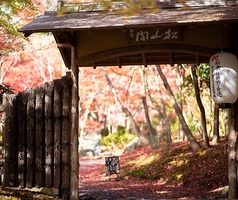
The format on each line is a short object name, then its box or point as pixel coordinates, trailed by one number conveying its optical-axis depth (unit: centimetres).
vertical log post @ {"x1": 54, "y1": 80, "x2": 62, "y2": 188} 814
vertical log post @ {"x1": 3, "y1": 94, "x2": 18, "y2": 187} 854
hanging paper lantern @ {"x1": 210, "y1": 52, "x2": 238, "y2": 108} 754
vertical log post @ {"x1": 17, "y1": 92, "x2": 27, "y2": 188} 847
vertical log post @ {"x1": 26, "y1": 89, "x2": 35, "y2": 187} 839
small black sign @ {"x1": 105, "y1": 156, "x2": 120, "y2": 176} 1448
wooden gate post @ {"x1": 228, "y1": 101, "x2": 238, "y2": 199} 808
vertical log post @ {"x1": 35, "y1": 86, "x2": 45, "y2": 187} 829
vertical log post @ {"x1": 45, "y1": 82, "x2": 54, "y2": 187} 820
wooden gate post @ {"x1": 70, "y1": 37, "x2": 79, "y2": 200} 809
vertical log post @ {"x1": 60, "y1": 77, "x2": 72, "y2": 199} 812
